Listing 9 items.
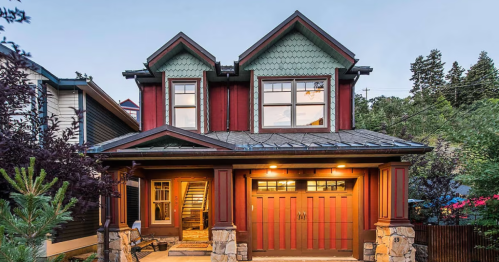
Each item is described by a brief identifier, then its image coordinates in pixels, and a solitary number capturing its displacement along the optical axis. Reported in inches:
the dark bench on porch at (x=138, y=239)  269.3
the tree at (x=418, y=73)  1782.4
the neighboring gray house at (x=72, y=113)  298.0
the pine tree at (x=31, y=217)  70.5
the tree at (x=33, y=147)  117.8
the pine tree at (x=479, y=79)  1321.4
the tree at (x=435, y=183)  317.1
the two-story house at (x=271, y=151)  240.8
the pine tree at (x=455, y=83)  1521.2
